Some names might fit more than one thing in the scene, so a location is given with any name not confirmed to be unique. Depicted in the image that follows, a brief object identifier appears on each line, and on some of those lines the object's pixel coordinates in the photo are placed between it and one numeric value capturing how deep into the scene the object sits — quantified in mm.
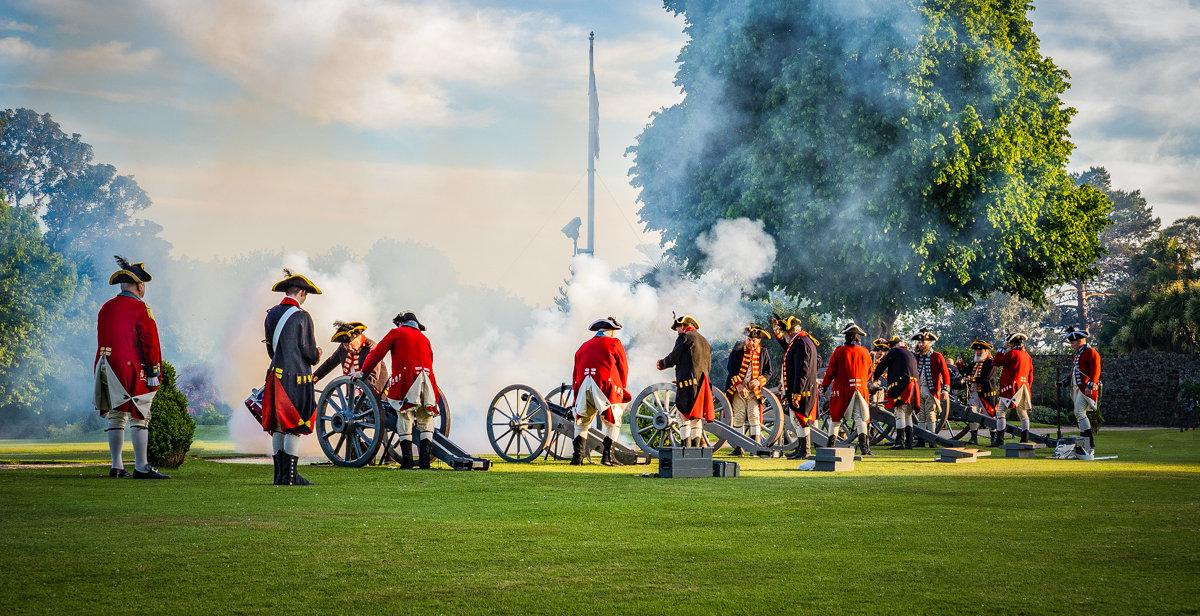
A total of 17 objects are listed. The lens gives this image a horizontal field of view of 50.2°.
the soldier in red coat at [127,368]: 11852
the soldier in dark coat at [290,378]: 11594
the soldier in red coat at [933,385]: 22609
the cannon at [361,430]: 13945
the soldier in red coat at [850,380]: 17672
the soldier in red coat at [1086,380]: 18578
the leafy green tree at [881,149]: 26625
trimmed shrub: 12805
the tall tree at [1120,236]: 71438
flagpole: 24358
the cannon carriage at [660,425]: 16609
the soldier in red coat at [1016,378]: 21516
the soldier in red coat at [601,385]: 15320
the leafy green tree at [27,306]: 30719
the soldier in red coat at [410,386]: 13852
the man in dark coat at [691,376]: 15984
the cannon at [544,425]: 15664
